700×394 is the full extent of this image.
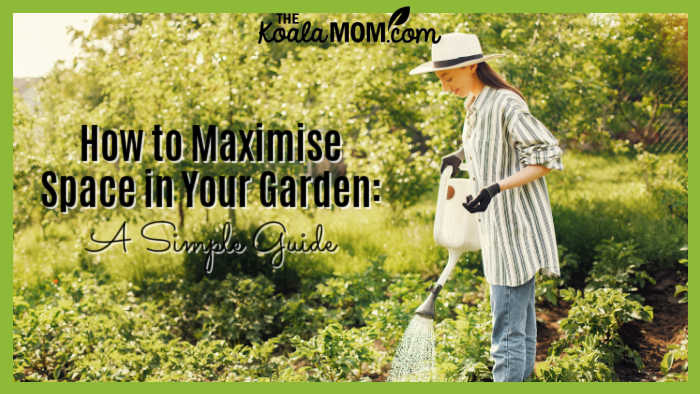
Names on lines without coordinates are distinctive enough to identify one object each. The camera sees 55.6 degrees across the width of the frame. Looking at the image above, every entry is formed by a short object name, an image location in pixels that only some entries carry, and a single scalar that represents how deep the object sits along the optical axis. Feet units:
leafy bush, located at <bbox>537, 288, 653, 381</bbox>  11.70
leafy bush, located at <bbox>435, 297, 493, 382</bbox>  11.27
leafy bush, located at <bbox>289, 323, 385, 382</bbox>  11.70
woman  9.22
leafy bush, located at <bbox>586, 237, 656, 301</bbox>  14.17
